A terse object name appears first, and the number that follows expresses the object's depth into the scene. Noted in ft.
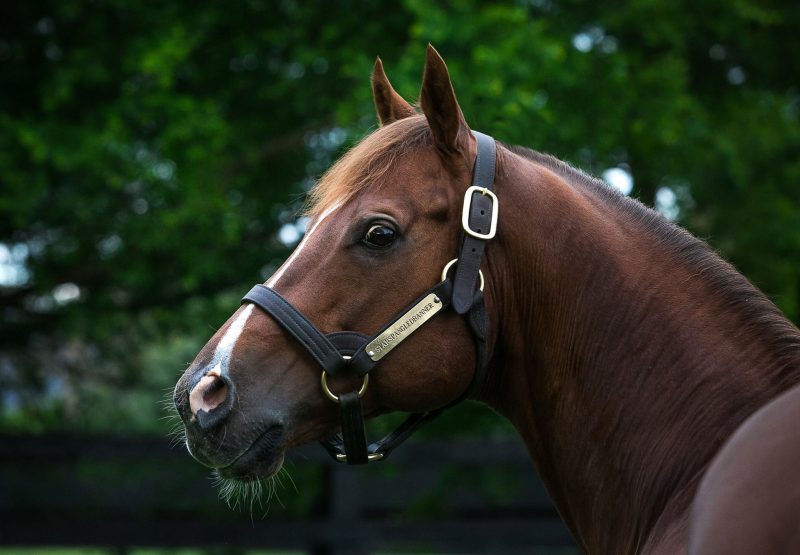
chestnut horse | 15.05
